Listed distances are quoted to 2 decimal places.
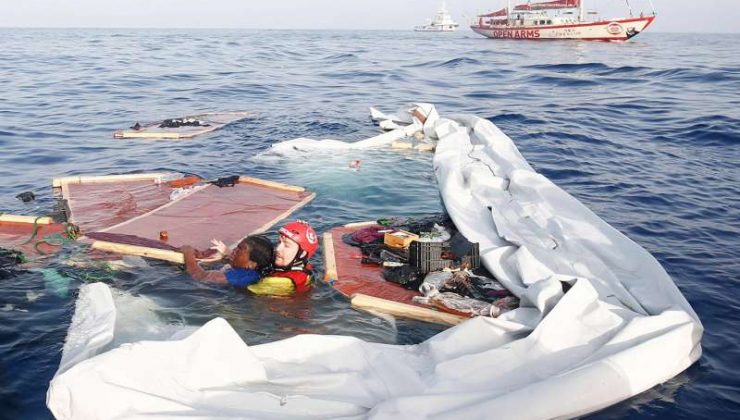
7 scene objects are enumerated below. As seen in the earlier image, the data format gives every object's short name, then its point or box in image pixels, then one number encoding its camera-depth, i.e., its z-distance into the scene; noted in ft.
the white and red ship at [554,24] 208.23
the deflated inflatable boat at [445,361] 14.05
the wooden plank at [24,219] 30.00
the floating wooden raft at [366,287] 21.29
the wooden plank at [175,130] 54.19
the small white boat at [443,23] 495.00
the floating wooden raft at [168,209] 27.68
